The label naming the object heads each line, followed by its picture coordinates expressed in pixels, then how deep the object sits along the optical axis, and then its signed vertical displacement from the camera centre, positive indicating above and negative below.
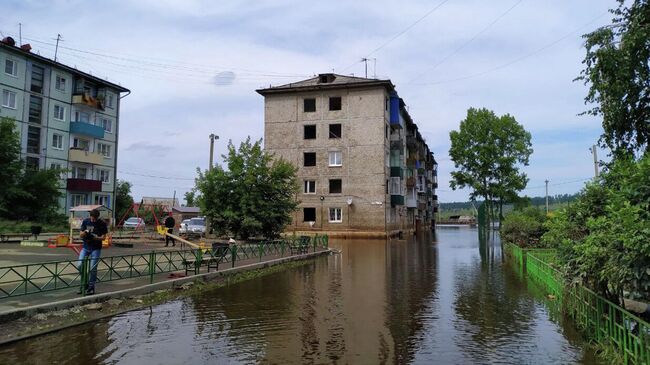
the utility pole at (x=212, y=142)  31.52 +5.17
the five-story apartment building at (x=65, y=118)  35.44 +8.44
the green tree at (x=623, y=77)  10.05 +3.31
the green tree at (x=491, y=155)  51.72 +7.31
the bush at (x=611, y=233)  5.13 -0.19
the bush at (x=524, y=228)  24.38 -0.49
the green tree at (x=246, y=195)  24.27 +1.22
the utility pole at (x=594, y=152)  33.85 +5.08
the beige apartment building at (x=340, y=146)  40.12 +6.56
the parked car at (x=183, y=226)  33.45 -0.74
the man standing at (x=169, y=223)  23.30 -0.30
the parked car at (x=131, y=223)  44.91 -0.61
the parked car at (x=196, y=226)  35.22 -0.70
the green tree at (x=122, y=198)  61.55 +2.72
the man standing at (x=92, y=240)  10.18 -0.53
